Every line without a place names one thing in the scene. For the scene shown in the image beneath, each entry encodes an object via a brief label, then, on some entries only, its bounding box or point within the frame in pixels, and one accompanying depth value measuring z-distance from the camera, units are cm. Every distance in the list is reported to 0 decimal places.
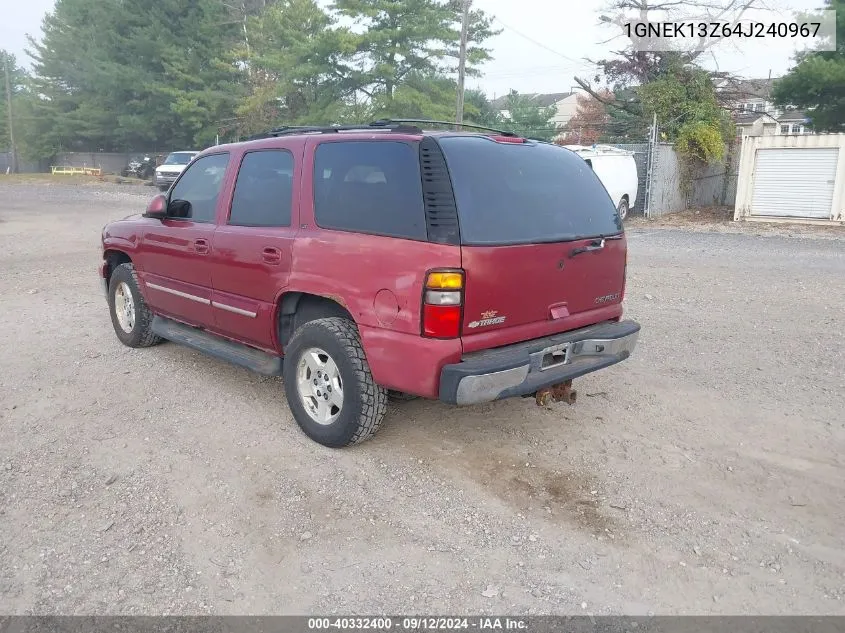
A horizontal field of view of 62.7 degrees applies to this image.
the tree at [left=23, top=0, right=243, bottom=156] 3878
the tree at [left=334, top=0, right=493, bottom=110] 2902
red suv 353
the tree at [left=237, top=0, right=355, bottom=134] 3011
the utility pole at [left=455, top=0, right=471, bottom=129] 2228
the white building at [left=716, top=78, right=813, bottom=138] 2548
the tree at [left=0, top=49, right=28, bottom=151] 4906
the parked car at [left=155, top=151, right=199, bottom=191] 2588
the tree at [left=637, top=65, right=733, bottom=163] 2055
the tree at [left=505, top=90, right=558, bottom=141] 4487
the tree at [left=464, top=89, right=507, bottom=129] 4102
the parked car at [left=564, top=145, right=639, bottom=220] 1731
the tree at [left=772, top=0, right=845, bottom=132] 1789
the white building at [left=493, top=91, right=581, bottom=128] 7206
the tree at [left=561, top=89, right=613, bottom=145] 3122
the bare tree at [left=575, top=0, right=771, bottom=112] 2803
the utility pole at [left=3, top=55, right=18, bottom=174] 4865
